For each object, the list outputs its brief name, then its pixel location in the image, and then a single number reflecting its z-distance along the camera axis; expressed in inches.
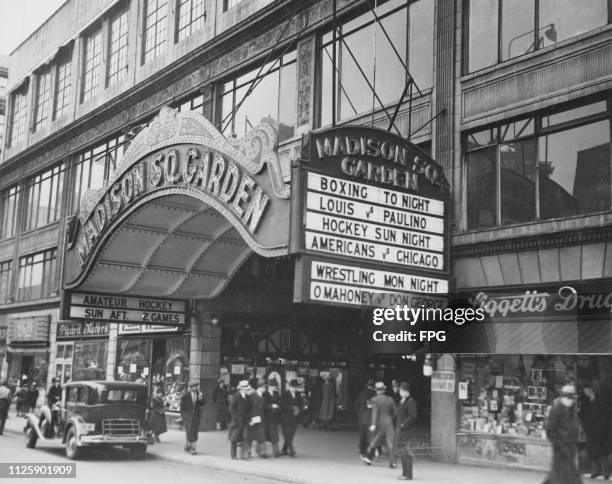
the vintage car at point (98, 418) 709.9
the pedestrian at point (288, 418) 746.2
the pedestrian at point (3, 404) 978.1
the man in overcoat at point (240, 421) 724.0
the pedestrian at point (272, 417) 749.3
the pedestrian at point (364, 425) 710.5
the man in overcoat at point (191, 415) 762.2
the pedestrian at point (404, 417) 665.6
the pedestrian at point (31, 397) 1222.9
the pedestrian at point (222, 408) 1027.9
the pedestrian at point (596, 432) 598.9
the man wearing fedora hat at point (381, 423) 681.6
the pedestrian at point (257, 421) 728.3
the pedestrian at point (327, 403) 1066.7
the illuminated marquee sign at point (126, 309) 935.0
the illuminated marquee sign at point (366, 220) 563.5
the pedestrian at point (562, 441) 471.5
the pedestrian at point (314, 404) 1082.6
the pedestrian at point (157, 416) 861.8
